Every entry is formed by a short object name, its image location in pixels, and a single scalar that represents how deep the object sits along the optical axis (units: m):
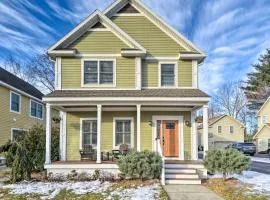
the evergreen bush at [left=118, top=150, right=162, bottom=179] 8.13
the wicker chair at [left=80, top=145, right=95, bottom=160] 10.24
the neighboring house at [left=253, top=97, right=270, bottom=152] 25.88
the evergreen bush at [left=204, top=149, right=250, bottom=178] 8.29
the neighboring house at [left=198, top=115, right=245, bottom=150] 30.35
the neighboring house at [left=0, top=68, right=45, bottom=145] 14.01
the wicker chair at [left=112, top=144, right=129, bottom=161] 10.04
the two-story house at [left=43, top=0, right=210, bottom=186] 10.18
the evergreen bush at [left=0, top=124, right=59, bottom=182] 8.58
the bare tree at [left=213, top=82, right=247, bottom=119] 38.16
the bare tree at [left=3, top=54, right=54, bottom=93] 25.07
